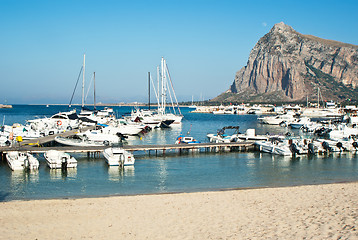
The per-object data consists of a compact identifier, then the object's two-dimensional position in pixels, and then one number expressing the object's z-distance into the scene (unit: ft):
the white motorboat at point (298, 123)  303.27
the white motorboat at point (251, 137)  162.09
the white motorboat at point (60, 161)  106.22
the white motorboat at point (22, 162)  103.60
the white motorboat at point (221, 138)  165.58
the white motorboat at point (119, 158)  112.47
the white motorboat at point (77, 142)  140.97
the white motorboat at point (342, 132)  191.99
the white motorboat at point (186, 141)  154.04
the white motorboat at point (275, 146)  136.87
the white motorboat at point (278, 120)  341.49
